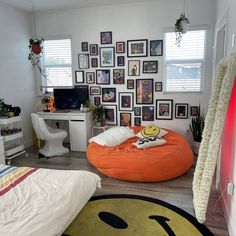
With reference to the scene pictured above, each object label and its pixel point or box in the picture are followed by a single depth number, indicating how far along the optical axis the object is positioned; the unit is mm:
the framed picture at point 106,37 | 4569
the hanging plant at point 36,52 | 4453
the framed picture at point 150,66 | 4441
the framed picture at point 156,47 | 4348
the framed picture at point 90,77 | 4828
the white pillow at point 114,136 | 3817
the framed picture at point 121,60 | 4592
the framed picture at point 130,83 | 4621
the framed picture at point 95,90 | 4844
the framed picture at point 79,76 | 4891
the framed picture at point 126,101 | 4688
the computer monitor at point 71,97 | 4840
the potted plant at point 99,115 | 4711
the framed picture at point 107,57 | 4629
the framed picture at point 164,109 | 4496
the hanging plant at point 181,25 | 3699
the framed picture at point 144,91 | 4535
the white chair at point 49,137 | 4137
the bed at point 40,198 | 1593
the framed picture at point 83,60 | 4793
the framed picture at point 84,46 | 4750
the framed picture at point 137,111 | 4677
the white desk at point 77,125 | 4492
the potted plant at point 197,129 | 4078
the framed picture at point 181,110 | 4418
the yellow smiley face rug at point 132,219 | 2195
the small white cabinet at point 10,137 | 3785
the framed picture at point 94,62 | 4758
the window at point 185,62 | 4211
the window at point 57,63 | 4938
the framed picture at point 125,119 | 4777
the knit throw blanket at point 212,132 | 2008
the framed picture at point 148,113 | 4613
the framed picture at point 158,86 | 4477
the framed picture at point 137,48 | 4426
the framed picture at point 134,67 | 4535
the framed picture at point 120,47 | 4535
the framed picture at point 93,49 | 4699
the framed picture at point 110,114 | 4832
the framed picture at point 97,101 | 4883
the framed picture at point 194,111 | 4357
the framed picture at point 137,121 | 4719
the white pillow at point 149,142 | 3607
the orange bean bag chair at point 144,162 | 3138
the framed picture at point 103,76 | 4738
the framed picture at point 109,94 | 4773
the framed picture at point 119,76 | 4648
